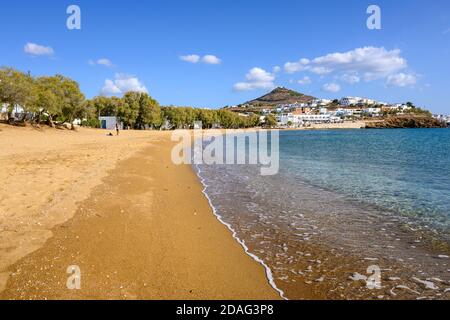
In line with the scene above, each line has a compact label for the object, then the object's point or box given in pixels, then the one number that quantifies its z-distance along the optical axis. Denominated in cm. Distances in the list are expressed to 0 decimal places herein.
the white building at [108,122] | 9129
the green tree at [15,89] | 4576
